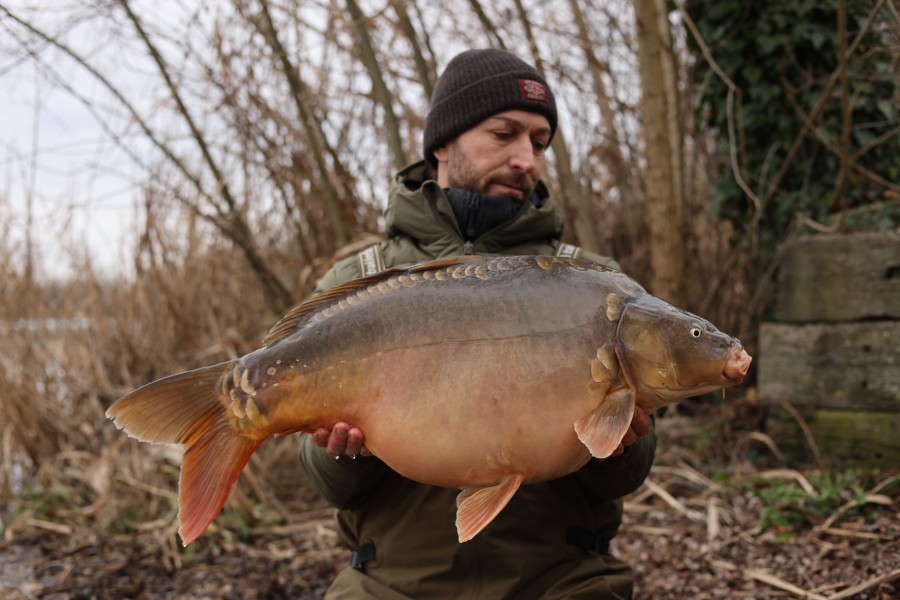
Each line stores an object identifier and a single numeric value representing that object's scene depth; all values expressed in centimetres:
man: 187
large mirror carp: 156
